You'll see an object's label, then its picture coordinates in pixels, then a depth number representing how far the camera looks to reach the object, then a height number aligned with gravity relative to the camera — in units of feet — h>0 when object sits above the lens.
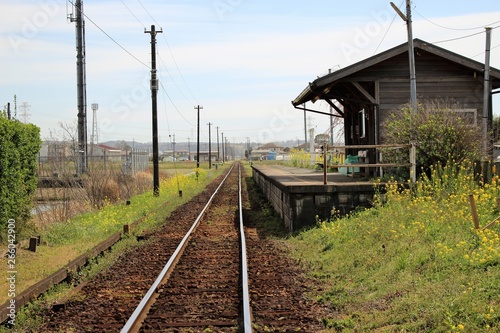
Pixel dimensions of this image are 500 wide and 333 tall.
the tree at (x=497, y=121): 167.84 +9.70
